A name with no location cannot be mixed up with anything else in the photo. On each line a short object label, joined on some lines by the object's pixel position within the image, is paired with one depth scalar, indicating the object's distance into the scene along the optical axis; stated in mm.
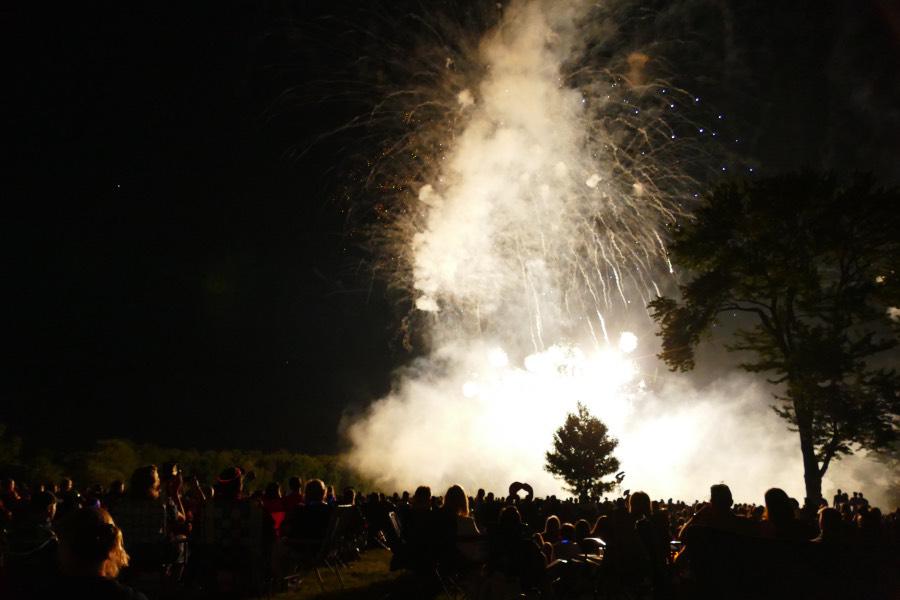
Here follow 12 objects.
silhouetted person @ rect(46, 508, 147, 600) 2354
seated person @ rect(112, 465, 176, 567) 5605
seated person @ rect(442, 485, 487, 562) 6105
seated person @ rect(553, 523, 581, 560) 7383
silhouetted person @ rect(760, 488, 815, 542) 5441
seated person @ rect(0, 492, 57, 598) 2838
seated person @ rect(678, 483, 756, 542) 6118
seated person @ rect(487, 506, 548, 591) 5711
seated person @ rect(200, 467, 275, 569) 5969
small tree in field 37781
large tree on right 16500
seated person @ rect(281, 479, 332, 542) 7586
